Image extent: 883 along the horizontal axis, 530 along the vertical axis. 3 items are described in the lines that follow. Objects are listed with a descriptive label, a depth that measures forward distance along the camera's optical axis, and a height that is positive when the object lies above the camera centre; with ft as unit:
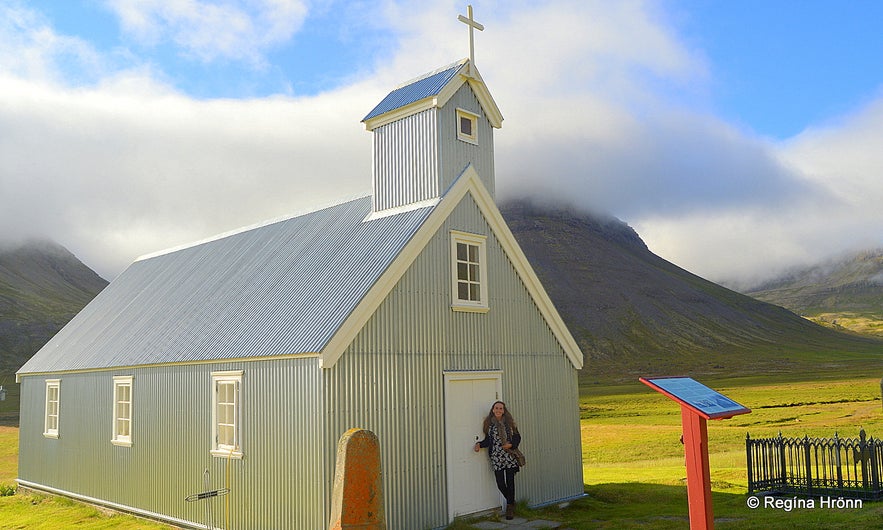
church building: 42.57 -0.78
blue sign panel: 28.19 -2.22
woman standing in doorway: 47.96 -6.41
